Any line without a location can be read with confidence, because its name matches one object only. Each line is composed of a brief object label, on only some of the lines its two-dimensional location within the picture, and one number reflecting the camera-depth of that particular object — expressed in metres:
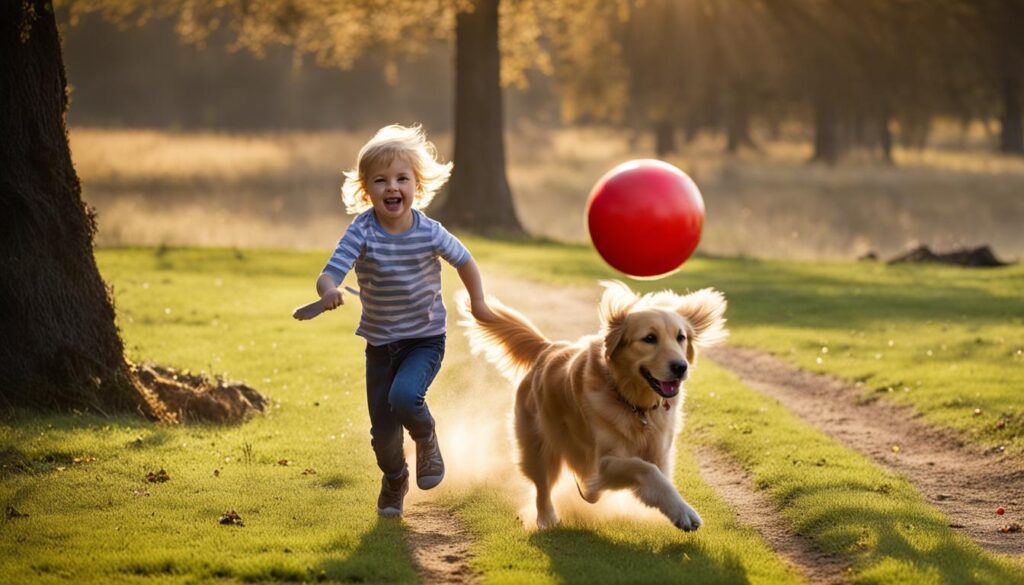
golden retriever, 7.23
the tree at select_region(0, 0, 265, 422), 10.41
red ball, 10.62
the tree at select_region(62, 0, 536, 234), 30.20
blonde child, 7.53
